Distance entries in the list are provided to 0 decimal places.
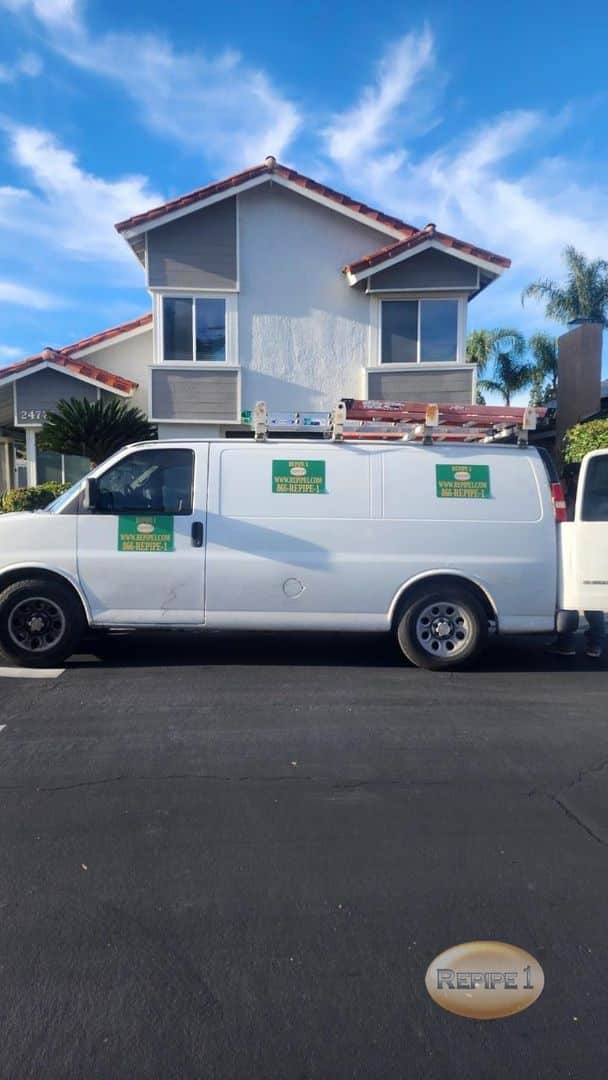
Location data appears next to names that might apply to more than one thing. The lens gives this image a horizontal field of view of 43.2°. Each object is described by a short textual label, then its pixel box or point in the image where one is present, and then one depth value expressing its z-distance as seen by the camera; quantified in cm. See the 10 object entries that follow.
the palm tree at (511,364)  2966
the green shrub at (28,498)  1453
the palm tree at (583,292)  2628
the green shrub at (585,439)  1316
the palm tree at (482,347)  2998
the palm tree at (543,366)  2911
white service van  659
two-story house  1554
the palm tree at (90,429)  1371
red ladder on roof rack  682
